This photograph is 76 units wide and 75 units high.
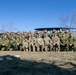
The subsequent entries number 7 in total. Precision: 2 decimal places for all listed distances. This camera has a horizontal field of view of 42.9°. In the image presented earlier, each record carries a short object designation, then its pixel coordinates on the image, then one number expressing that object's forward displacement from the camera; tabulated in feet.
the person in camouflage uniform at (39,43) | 25.89
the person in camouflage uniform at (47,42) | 25.66
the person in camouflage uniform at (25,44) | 26.43
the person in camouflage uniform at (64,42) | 25.27
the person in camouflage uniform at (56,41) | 25.23
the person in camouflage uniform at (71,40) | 25.17
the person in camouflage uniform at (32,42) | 26.26
